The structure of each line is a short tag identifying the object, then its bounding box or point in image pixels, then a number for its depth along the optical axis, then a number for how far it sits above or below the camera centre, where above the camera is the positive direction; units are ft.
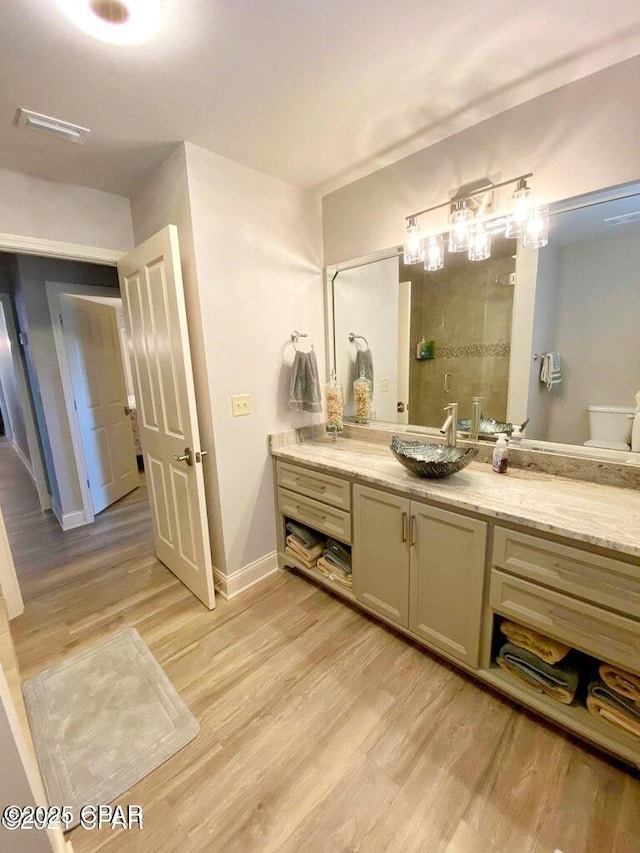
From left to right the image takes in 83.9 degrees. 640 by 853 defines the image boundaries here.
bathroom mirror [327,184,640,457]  4.85 +0.46
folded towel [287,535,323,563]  7.24 -3.87
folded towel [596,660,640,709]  3.86 -3.61
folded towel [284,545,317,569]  7.27 -4.07
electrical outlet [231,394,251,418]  6.75 -0.80
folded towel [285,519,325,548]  7.39 -3.63
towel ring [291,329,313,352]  7.54 +0.50
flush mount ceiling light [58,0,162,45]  3.37 +3.37
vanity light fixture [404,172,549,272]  5.00 +1.93
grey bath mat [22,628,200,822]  4.14 -4.69
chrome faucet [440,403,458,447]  5.79 -1.16
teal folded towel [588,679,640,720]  3.91 -3.88
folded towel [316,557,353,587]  6.66 -4.05
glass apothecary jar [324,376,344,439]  7.74 -1.01
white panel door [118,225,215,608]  5.94 -0.71
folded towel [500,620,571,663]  4.33 -3.59
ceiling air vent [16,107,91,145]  4.81 +3.34
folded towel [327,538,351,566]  6.83 -3.69
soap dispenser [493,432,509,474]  5.51 -1.56
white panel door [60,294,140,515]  10.67 -0.94
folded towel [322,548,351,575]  6.72 -3.85
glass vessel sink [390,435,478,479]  5.15 -1.56
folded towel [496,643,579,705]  4.27 -3.94
